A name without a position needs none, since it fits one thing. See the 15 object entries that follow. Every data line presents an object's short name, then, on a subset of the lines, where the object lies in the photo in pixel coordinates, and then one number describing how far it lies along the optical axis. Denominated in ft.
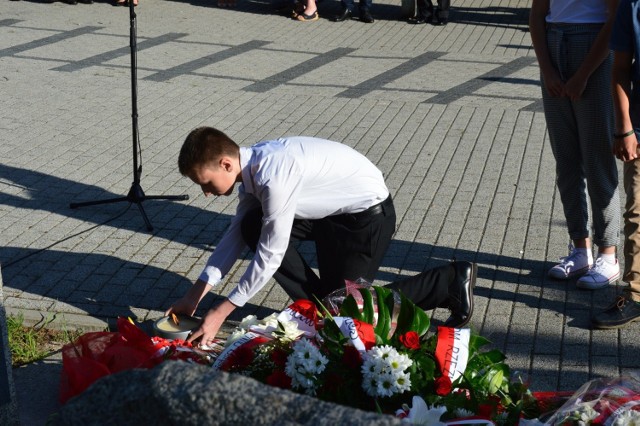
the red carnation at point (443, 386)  10.90
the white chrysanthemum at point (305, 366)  10.77
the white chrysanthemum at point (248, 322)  14.08
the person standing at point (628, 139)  14.80
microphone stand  21.75
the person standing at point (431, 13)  44.34
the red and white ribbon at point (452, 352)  11.21
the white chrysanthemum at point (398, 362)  10.81
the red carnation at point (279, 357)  11.51
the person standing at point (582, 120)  16.49
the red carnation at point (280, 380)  11.00
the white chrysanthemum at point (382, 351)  10.89
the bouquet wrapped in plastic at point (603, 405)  10.22
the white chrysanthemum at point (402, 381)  10.71
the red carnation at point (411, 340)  11.39
